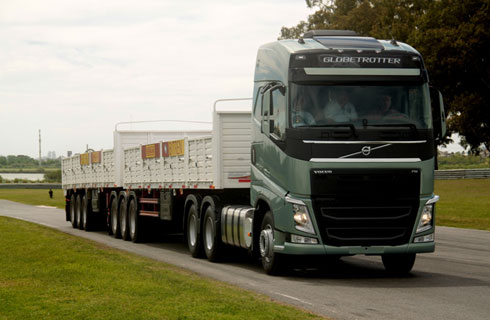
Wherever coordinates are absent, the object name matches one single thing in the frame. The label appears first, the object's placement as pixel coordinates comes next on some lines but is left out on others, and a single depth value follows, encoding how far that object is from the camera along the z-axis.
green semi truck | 12.79
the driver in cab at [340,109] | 12.87
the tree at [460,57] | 41.50
